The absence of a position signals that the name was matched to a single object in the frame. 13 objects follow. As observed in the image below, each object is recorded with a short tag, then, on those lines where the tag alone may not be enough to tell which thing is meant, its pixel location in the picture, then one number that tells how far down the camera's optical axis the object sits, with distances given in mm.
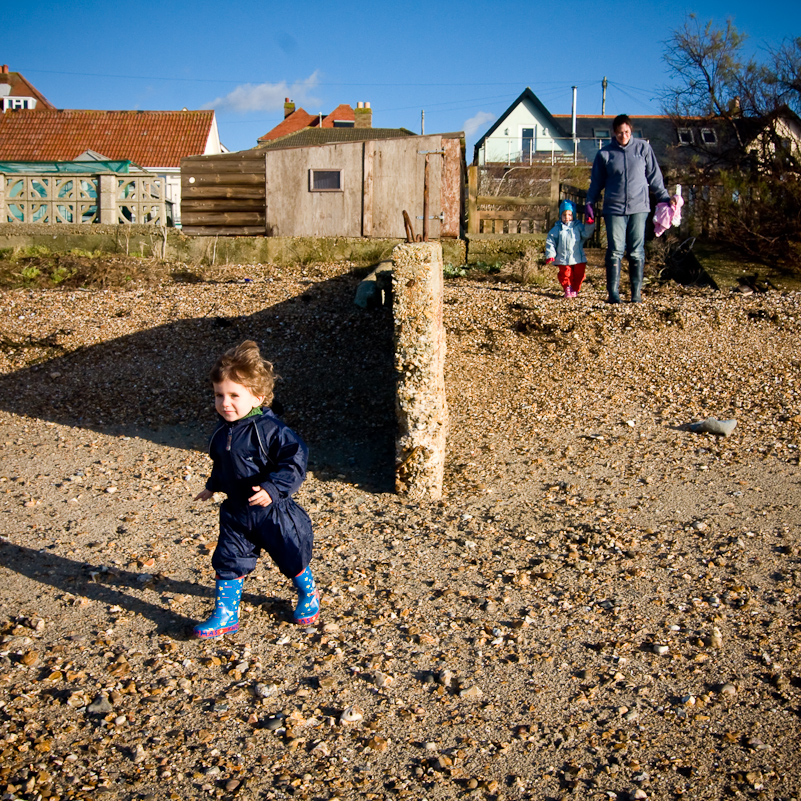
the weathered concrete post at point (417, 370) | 4699
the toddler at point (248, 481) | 3168
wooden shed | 12750
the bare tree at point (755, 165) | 9414
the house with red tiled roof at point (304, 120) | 47094
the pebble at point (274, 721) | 2621
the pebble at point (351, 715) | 2665
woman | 7777
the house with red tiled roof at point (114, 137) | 31391
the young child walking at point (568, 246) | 8375
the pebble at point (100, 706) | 2701
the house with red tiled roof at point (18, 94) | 43094
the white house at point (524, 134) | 44438
